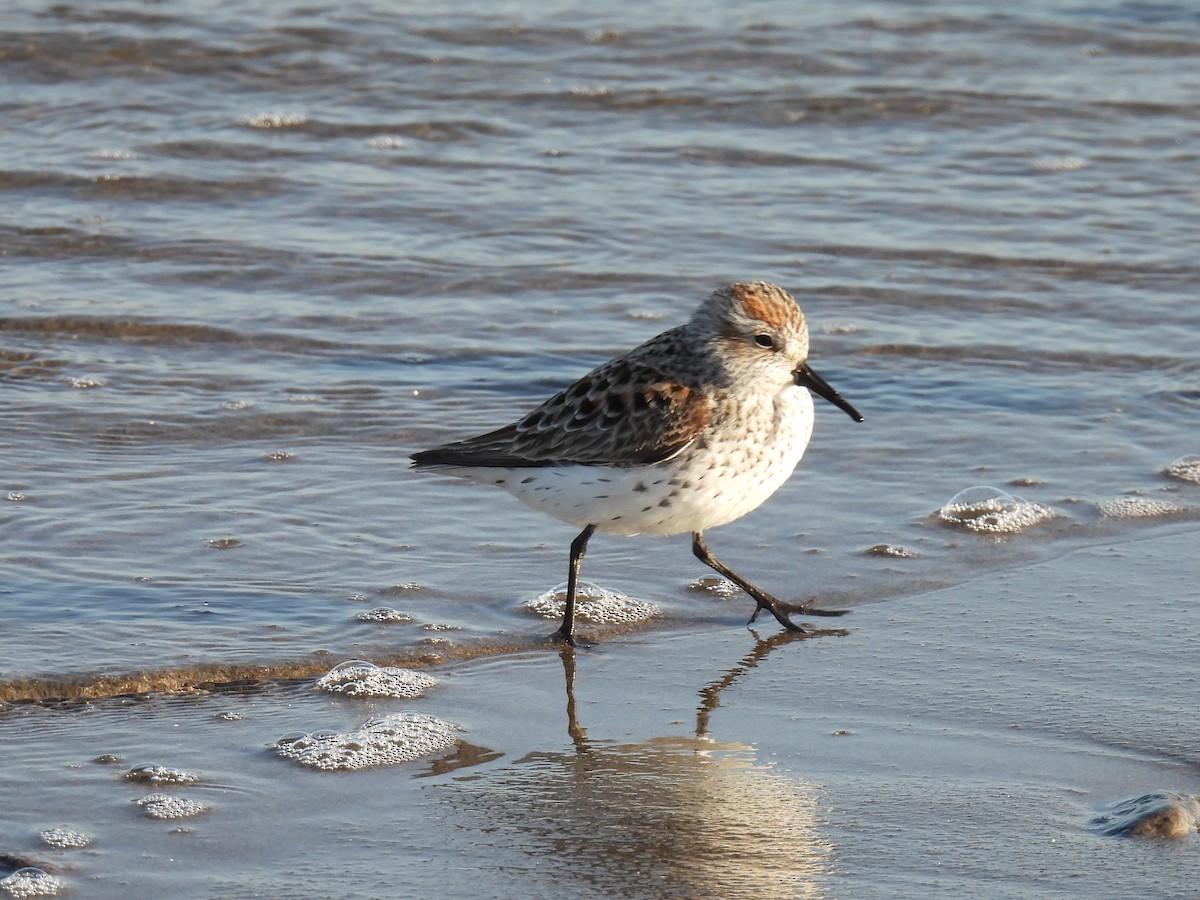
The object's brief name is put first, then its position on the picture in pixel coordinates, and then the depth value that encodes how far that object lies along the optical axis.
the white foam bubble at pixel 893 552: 12.95
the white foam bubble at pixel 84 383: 16.42
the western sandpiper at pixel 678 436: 11.41
